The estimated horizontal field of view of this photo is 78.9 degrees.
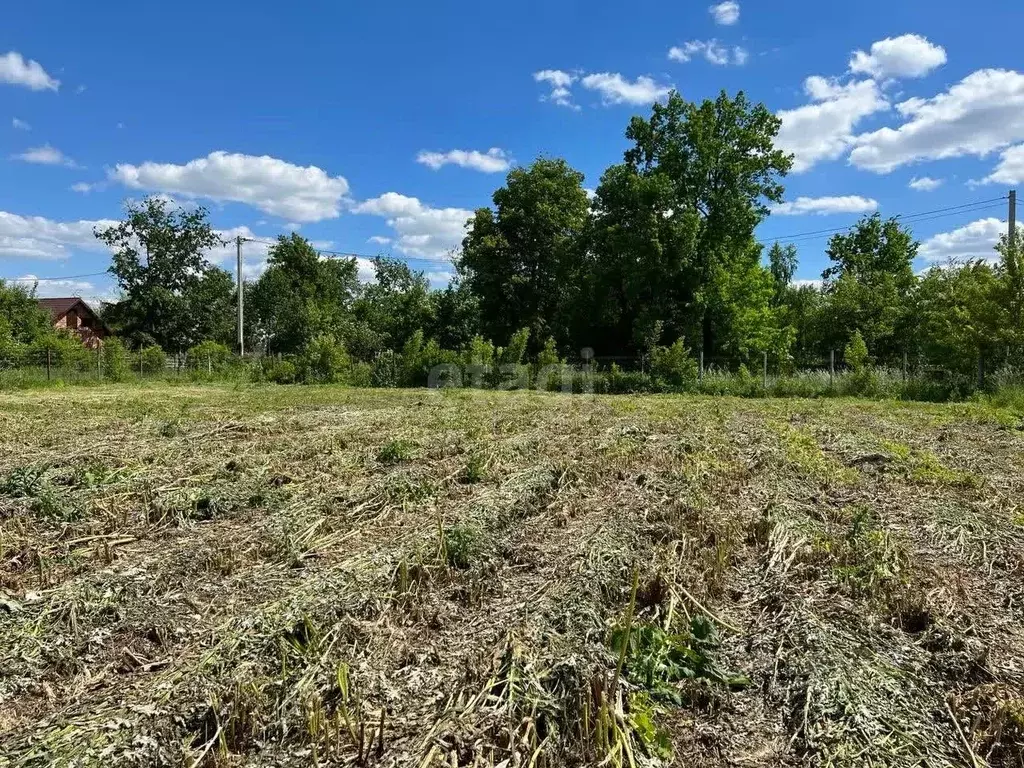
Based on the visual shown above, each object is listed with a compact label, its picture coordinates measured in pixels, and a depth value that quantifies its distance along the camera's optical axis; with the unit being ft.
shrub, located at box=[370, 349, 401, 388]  73.05
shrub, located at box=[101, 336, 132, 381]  73.51
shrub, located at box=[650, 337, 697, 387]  63.36
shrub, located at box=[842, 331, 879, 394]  55.47
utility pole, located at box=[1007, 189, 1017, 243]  66.74
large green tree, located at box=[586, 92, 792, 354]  77.10
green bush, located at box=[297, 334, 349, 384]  74.59
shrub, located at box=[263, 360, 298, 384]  75.61
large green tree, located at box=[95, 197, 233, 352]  111.34
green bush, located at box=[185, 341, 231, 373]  81.05
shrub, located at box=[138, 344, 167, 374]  78.43
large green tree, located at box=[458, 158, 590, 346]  103.91
